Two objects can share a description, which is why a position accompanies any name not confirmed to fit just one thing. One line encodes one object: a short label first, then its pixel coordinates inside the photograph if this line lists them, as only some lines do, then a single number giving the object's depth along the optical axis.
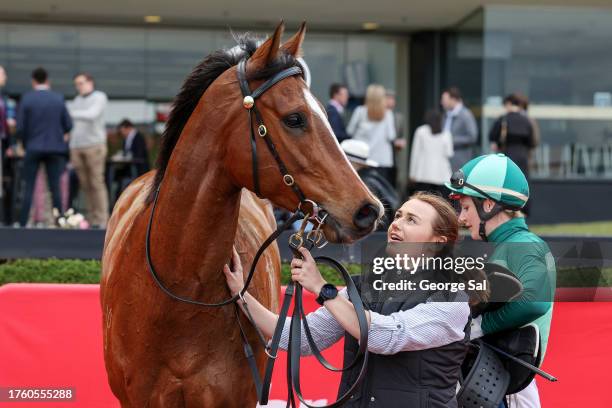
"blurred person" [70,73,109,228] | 11.20
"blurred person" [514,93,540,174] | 12.14
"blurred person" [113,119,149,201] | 12.67
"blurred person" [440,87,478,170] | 12.42
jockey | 3.21
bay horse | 2.94
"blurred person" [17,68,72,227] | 10.13
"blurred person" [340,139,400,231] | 7.63
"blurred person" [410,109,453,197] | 11.73
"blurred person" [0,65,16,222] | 10.86
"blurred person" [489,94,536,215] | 12.09
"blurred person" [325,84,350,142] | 11.29
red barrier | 4.96
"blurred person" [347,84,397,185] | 11.47
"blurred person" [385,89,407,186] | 12.72
